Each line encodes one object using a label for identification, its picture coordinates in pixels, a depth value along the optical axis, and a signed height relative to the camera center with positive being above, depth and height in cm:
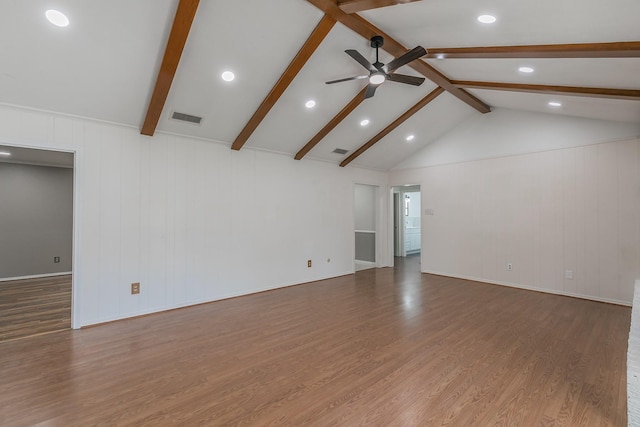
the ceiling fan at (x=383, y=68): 301 +160
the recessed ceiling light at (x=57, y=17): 245 +165
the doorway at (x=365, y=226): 767 -32
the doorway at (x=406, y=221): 912 -25
